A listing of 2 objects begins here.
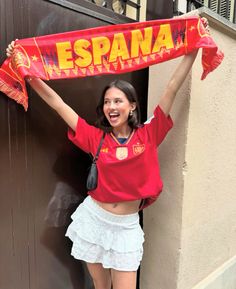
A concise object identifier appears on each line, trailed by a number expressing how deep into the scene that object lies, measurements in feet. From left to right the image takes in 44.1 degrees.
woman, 5.88
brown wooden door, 5.67
